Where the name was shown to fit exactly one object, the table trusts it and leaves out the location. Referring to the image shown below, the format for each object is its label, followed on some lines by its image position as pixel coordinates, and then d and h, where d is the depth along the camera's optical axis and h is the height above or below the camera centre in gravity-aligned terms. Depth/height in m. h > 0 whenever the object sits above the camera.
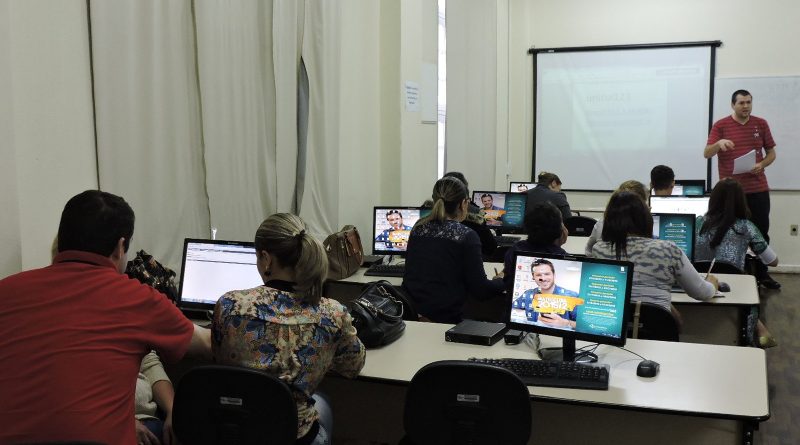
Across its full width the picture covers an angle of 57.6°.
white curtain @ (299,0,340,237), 4.71 +0.22
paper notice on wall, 5.75 +0.43
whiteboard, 8.09 +0.36
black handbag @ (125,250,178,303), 2.93 -0.51
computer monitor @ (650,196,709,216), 5.43 -0.41
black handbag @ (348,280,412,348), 2.81 -0.66
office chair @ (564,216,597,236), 6.33 -0.66
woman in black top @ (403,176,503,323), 3.62 -0.59
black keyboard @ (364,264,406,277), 4.45 -0.75
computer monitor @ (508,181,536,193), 7.44 -0.39
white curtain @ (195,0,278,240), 3.71 +0.21
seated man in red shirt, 1.77 -0.47
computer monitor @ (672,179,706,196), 6.58 -0.35
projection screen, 8.57 +0.46
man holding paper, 7.14 -0.01
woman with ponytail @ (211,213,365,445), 2.15 -0.51
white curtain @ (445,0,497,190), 7.50 +0.64
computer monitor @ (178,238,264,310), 3.15 -0.53
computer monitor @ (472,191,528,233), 6.27 -0.53
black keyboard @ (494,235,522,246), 5.74 -0.73
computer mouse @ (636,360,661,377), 2.48 -0.75
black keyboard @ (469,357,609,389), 2.41 -0.76
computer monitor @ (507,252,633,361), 2.47 -0.52
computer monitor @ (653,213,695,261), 4.30 -0.47
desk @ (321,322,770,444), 2.26 -0.78
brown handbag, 4.36 -0.63
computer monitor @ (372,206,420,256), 4.81 -0.52
